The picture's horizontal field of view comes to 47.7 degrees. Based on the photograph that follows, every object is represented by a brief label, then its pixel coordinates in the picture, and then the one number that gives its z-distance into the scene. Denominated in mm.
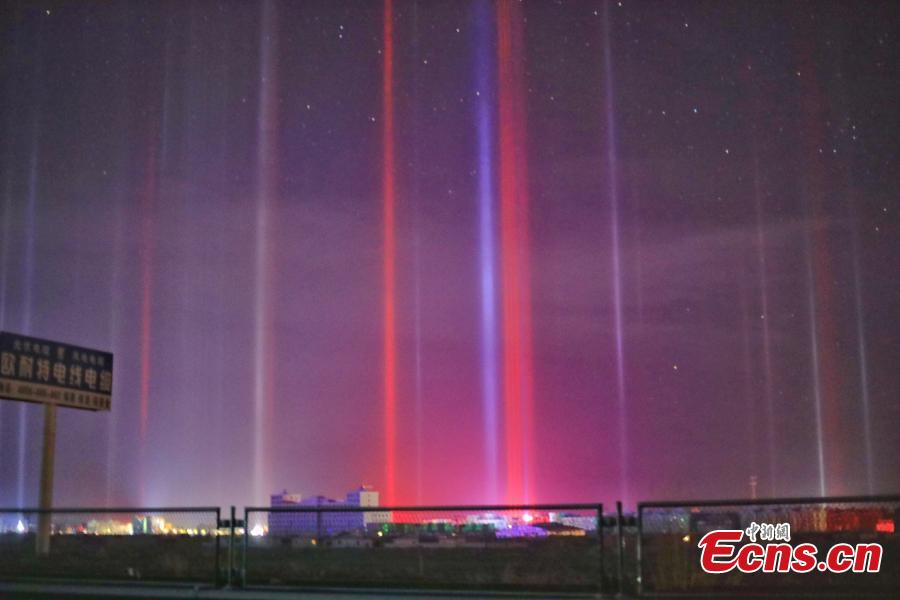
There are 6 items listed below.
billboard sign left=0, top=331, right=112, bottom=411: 29047
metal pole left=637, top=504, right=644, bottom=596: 11180
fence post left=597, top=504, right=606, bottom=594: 11297
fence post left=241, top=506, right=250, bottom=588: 13227
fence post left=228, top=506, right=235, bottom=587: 13242
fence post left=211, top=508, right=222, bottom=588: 13266
